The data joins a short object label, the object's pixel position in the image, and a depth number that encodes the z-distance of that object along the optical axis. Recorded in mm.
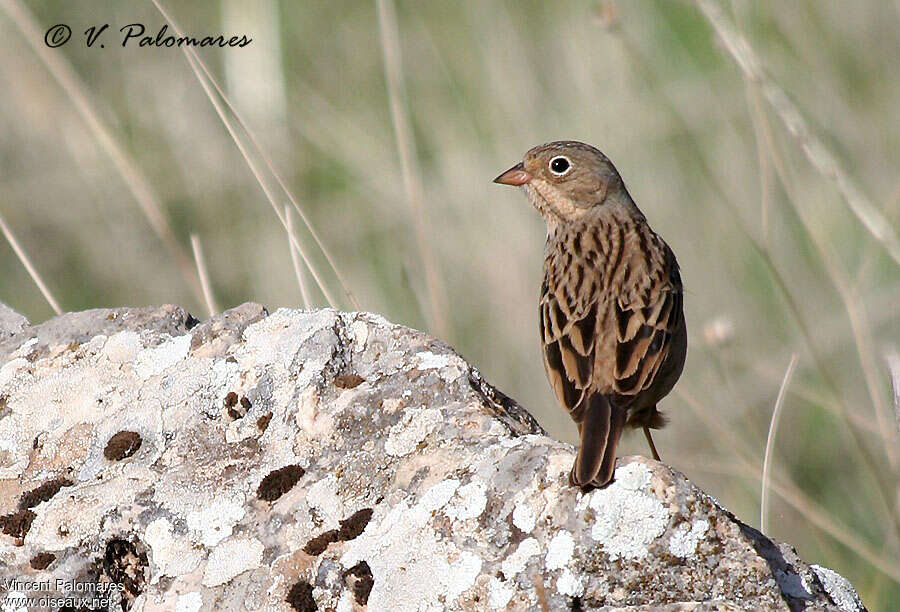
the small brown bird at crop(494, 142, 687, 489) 8141
